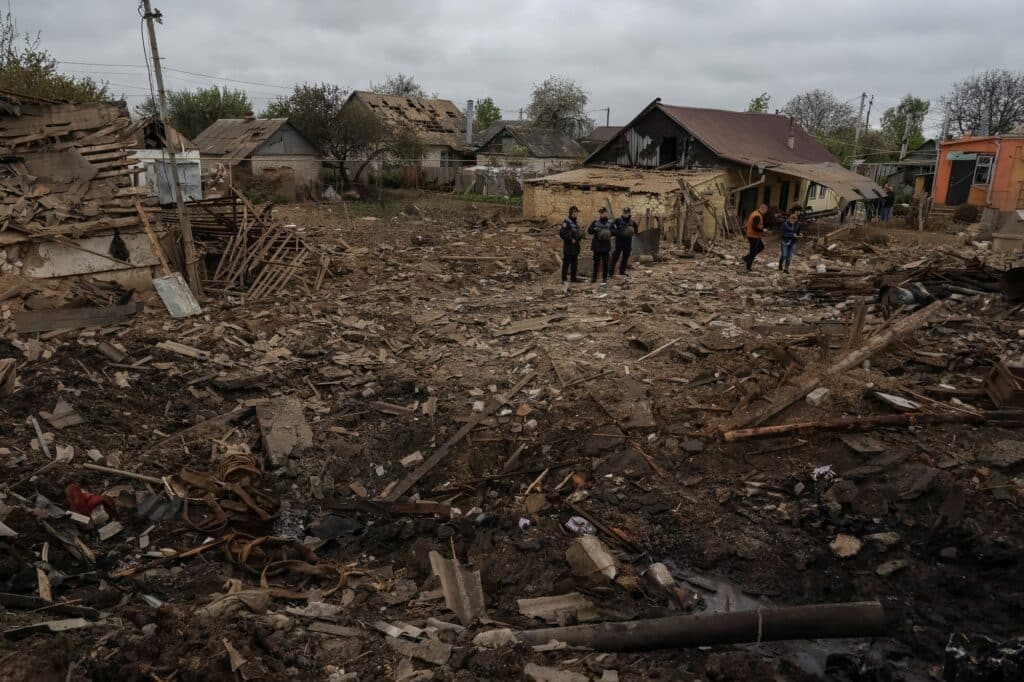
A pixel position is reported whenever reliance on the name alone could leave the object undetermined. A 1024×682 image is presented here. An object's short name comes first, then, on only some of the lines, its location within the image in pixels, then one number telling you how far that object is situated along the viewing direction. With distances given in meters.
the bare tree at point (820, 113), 66.88
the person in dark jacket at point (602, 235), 14.33
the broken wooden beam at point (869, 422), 7.39
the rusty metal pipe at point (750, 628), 4.79
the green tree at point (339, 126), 32.50
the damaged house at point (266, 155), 30.61
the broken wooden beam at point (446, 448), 7.65
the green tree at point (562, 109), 54.72
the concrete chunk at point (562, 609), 5.38
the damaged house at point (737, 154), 25.11
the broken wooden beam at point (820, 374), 7.92
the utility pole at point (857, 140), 43.80
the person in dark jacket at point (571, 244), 14.00
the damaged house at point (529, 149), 37.50
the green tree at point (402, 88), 60.62
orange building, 27.80
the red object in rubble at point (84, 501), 6.61
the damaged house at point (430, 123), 38.97
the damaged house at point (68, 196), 11.77
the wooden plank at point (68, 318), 10.66
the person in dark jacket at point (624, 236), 15.05
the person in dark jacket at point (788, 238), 16.15
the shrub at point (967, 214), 26.14
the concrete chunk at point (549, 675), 4.36
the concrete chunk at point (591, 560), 5.85
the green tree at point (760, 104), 58.41
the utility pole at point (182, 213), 11.62
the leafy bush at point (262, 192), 28.78
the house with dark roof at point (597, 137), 45.58
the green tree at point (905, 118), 60.35
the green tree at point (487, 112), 66.63
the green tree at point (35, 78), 23.16
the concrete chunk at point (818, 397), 8.07
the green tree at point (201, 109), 39.84
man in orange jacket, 15.82
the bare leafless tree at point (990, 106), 47.44
